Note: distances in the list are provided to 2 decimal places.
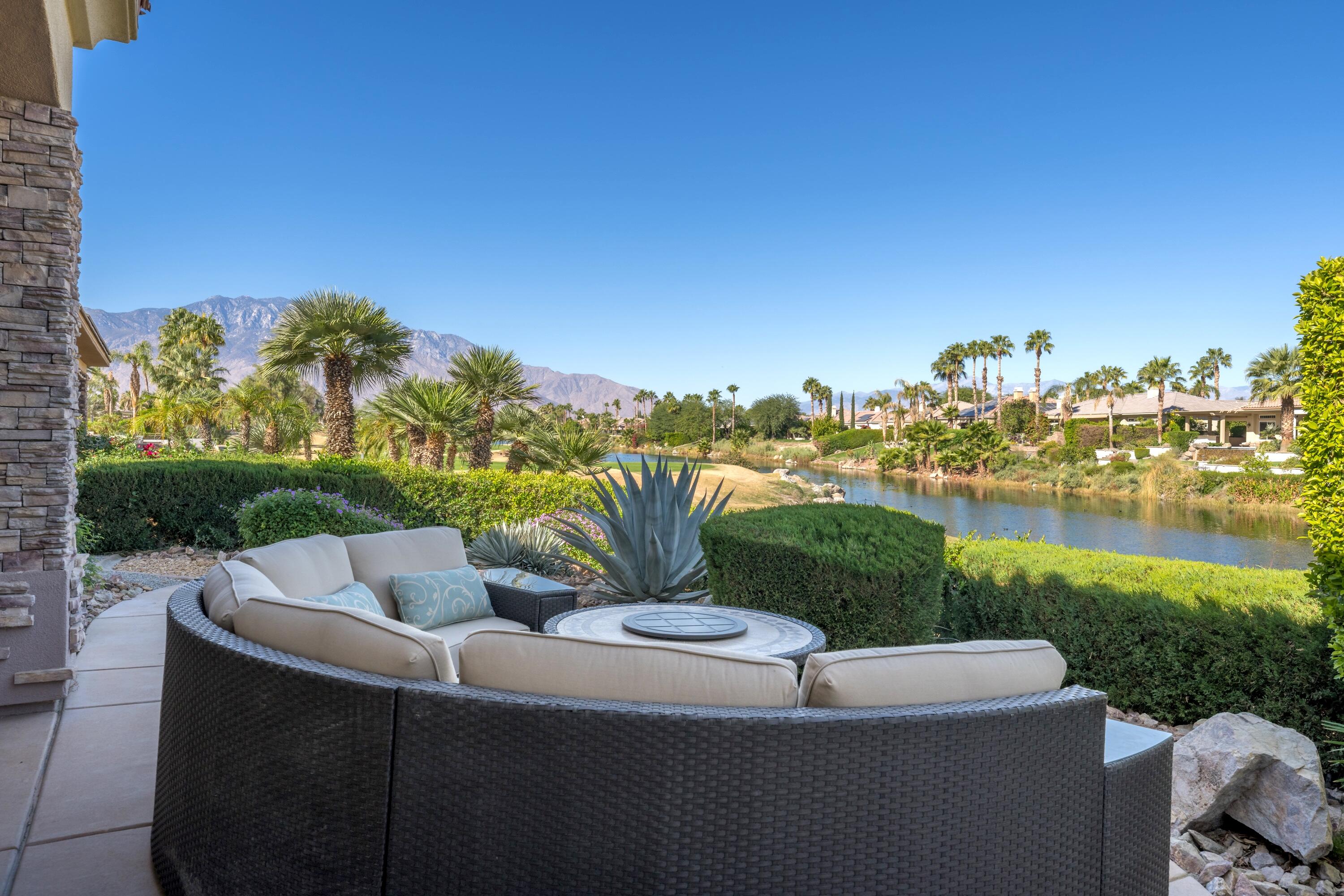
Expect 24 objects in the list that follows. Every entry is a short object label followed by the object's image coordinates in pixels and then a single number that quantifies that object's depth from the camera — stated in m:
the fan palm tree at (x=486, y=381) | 13.27
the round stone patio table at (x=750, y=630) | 2.57
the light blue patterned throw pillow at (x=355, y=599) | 2.56
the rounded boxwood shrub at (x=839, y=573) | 3.63
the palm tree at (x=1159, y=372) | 39.78
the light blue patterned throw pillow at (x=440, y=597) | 3.23
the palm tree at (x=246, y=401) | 22.42
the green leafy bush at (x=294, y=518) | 5.75
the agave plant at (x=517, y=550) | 5.81
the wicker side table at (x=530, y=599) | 3.48
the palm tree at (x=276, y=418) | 22.41
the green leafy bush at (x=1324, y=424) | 3.12
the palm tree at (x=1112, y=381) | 40.91
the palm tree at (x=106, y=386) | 41.81
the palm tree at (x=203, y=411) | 23.31
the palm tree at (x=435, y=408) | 12.02
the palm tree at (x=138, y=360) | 41.16
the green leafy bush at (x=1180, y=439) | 31.88
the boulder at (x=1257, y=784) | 2.50
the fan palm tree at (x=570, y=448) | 12.41
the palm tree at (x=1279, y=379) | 30.75
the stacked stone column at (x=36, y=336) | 2.90
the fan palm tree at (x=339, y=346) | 11.80
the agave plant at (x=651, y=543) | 4.67
